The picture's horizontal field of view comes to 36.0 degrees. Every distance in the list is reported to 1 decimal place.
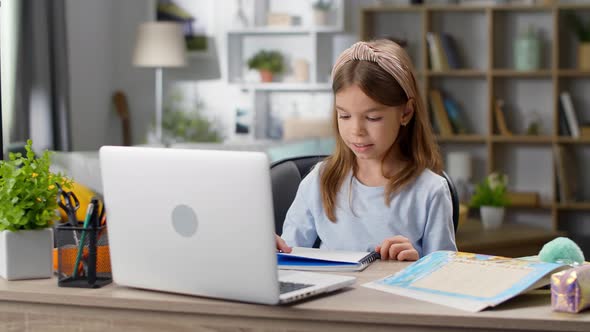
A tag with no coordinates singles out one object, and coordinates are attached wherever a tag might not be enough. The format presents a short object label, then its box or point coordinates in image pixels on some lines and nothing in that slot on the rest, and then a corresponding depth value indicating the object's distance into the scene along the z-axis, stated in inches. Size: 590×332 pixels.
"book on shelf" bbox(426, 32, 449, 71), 228.5
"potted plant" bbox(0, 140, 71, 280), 60.3
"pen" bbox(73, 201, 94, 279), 58.9
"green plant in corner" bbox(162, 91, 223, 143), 241.6
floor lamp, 226.4
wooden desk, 50.0
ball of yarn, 63.7
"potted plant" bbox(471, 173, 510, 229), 164.6
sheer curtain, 197.6
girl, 75.0
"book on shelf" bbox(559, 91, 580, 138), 221.0
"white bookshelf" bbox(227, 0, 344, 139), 235.6
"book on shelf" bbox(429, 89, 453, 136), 229.0
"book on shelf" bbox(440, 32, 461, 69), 229.0
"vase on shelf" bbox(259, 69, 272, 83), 237.7
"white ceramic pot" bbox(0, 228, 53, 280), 60.5
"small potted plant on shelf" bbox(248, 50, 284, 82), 237.4
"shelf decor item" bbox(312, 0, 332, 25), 233.6
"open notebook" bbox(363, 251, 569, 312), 53.1
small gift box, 50.3
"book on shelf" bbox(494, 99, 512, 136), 225.1
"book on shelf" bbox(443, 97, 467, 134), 229.8
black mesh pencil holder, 59.1
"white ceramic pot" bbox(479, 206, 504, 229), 164.4
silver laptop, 51.3
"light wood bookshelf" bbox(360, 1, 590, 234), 224.4
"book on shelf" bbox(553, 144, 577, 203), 221.5
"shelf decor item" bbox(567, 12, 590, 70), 219.6
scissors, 59.4
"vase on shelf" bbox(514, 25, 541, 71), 222.2
